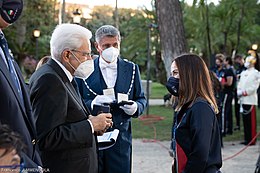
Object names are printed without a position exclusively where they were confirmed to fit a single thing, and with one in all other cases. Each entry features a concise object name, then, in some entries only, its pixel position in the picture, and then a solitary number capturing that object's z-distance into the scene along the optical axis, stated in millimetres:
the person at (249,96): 10156
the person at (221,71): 11159
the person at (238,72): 12516
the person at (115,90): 4395
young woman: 3350
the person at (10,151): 1971
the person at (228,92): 11188
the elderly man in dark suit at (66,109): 3062
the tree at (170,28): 9789
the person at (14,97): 2453
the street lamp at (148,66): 15189
